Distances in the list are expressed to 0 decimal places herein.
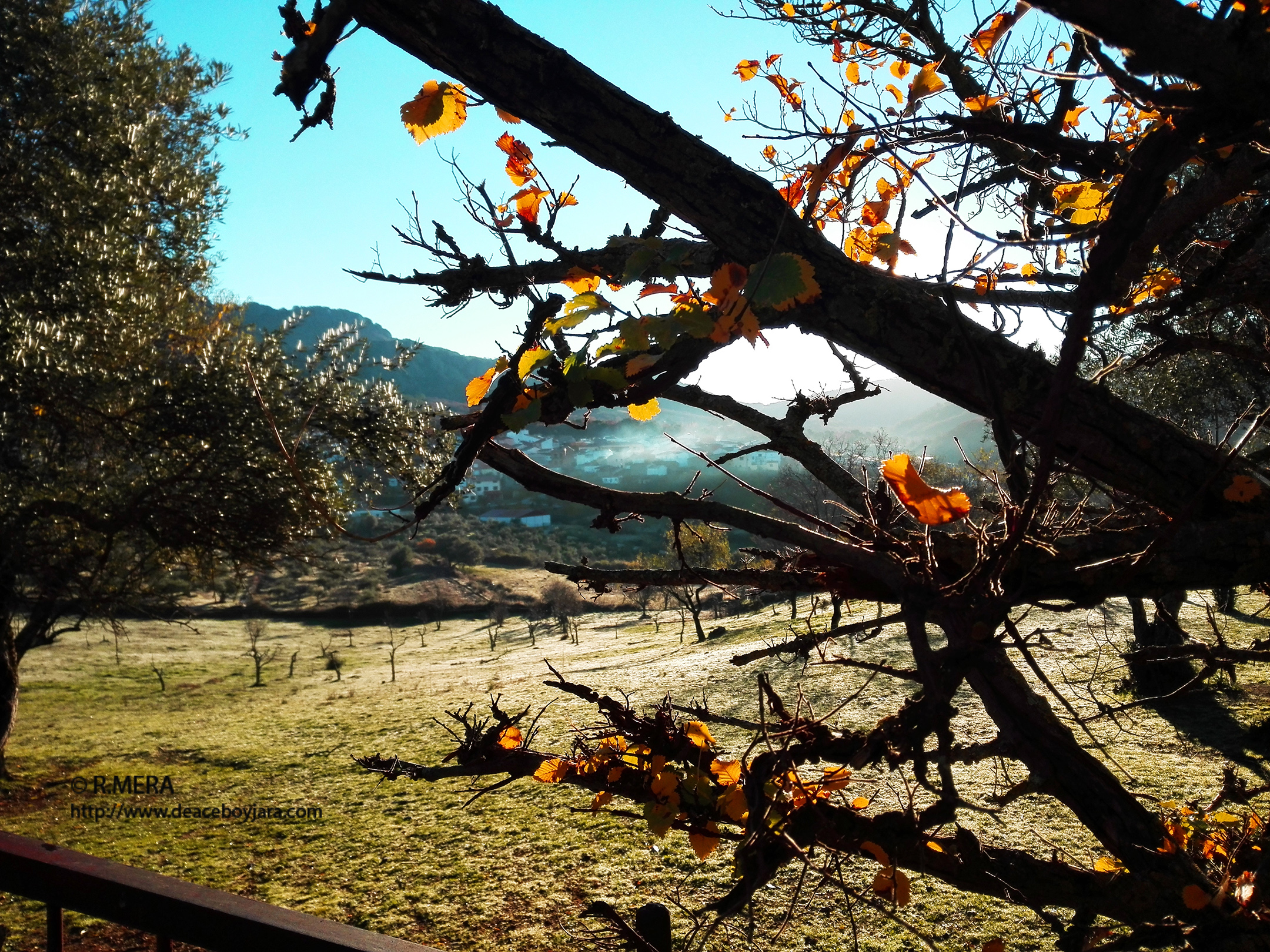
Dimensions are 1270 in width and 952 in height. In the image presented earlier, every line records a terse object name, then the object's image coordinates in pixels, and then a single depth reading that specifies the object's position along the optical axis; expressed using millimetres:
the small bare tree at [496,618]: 23795
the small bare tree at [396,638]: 21688
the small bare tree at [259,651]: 17047
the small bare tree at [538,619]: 23688
